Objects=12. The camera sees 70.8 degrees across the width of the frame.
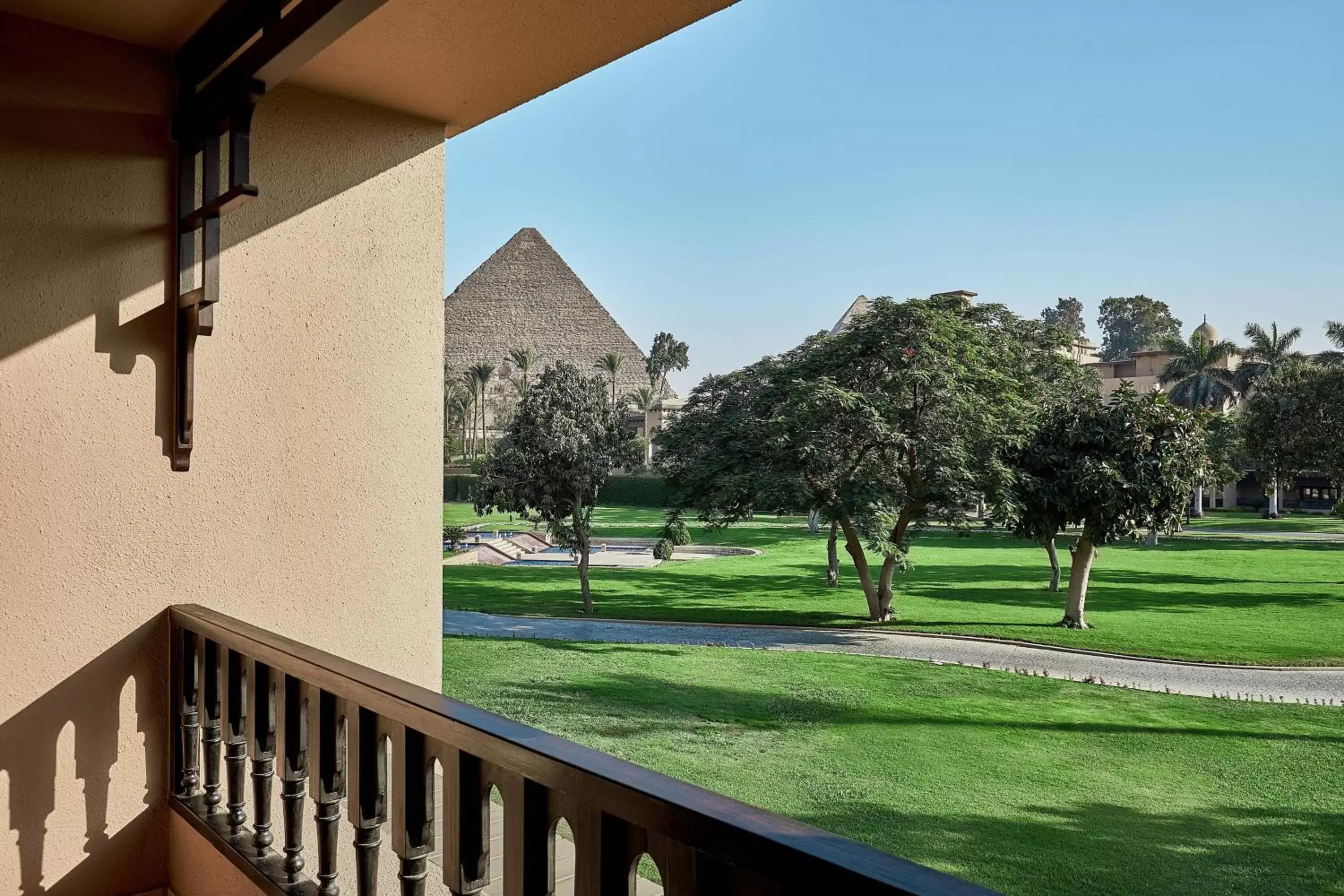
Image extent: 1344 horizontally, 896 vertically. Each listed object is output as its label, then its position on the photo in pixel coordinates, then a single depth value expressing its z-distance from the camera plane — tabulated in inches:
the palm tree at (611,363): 1955.0
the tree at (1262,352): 1107.9
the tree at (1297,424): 594.2
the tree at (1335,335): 802.2
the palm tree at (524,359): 1980.8
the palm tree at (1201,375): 1160.8
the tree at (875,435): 465.1
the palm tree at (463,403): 1658.5
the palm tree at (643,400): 1573.6
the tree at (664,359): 2057.1
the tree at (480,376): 1836.9
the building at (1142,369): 1283.2
